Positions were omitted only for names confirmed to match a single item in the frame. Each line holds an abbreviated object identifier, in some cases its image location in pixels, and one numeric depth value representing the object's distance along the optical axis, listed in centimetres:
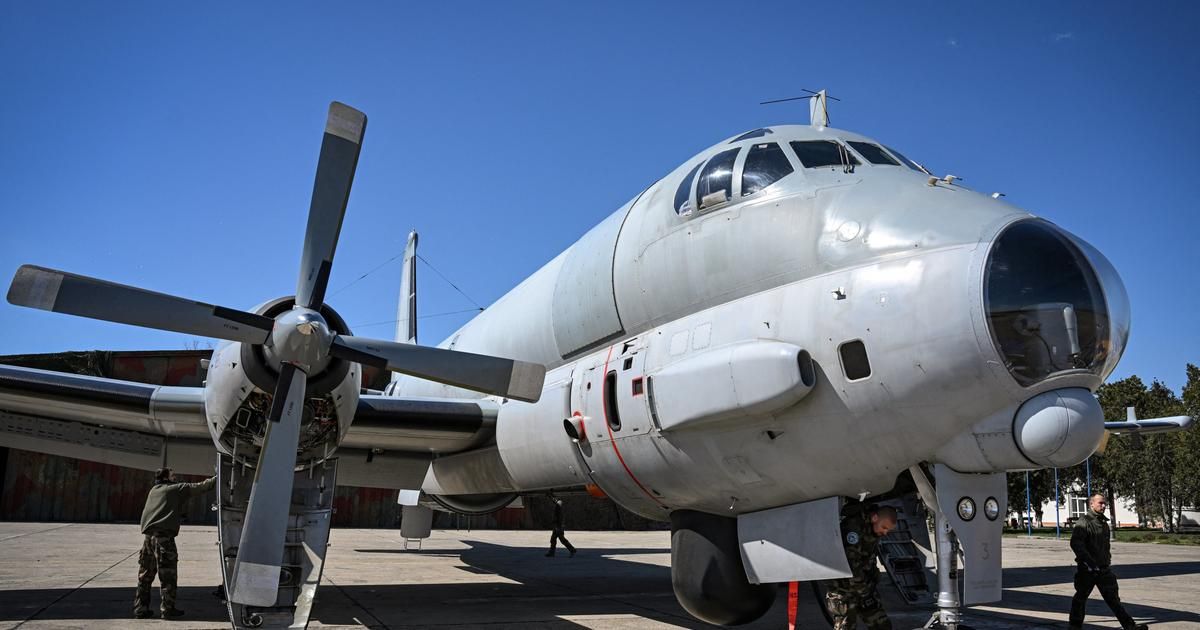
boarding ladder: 788
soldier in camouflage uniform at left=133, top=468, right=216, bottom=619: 902
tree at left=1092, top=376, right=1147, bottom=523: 5559
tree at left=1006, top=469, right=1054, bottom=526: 5000
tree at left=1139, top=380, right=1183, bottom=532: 5594
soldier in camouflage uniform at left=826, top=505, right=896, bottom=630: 650
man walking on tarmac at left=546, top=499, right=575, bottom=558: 1994
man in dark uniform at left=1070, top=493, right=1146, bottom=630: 878
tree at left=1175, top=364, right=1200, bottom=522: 4973
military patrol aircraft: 569
